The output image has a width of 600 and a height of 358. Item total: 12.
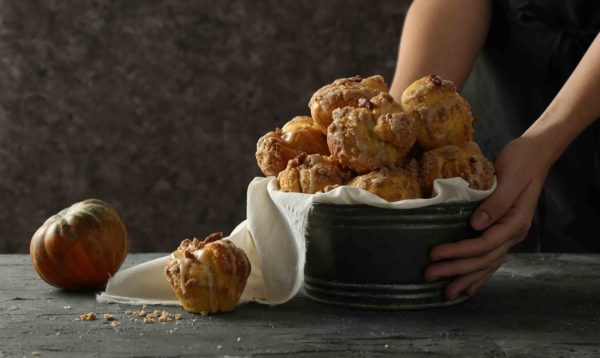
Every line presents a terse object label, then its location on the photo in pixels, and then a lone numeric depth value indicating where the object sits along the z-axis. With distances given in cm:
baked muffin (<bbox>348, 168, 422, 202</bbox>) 129
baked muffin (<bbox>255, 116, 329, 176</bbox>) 136
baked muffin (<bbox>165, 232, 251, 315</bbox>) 131
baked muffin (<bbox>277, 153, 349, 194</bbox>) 131
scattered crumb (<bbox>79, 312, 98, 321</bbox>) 130
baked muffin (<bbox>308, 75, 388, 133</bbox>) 134
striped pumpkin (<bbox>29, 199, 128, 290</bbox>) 142
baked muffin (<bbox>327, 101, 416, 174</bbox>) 129
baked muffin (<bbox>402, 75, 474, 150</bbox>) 131
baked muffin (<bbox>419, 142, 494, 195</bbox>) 131
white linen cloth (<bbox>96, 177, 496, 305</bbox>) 136
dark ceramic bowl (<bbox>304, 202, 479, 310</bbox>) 130
